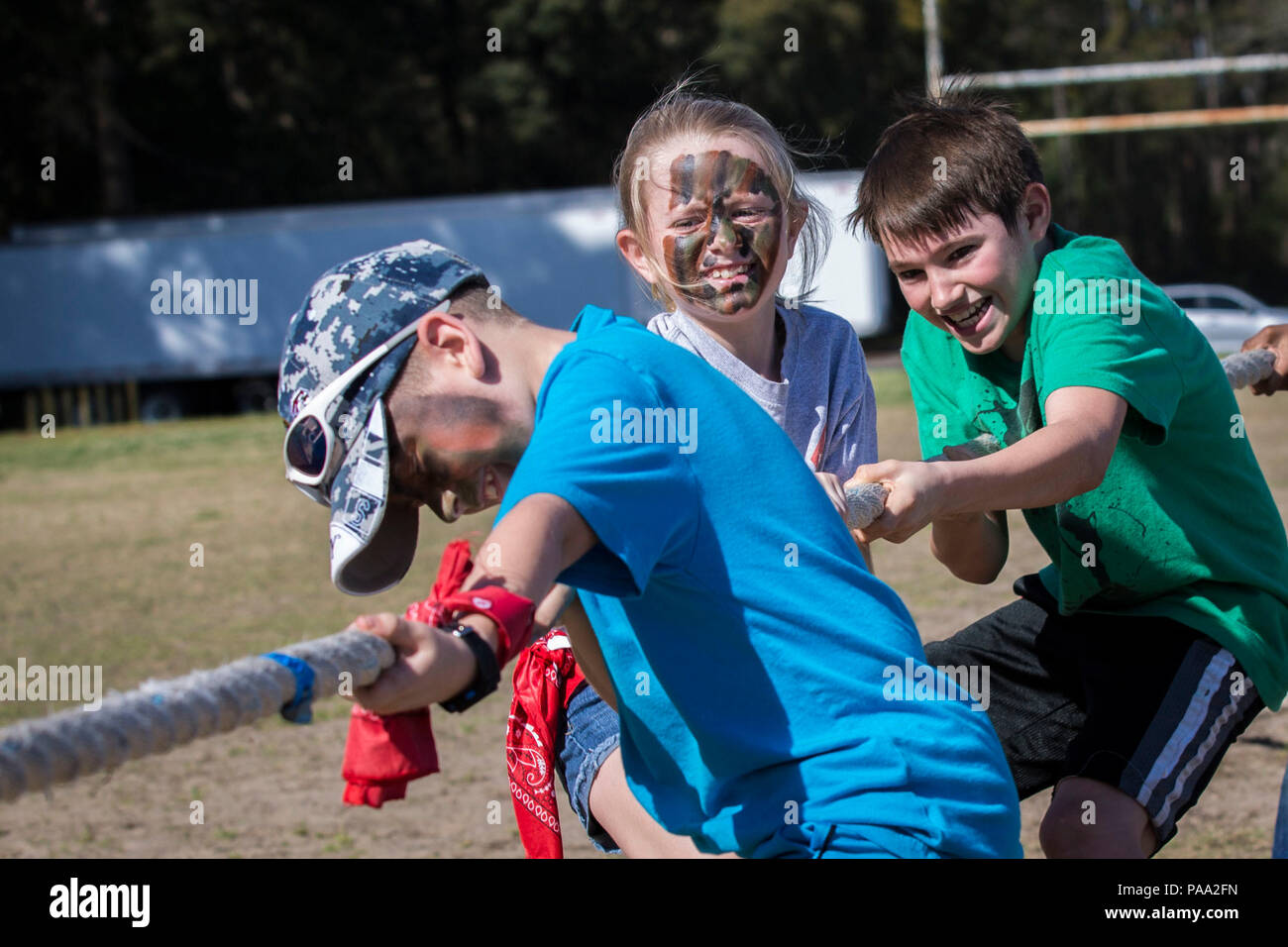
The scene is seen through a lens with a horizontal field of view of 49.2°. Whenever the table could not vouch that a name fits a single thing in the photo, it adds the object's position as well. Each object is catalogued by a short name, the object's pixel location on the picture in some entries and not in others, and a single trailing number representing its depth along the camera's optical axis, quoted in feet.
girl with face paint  10.46
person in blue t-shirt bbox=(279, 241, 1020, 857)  5.82
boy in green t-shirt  9.53
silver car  85.87
